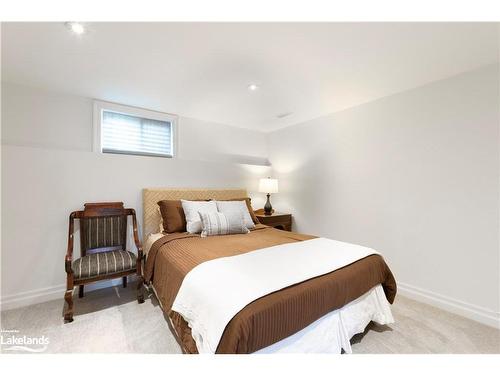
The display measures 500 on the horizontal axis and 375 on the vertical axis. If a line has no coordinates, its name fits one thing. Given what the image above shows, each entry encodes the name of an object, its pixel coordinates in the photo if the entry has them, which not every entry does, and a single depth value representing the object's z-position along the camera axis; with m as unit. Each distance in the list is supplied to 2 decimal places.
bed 1.09
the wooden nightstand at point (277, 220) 3.44
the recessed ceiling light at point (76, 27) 1.43
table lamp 3.76
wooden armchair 1.91
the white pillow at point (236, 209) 2.57
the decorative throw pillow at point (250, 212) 2.99
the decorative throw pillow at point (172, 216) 2.49
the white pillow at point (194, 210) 2.43
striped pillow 2.34
